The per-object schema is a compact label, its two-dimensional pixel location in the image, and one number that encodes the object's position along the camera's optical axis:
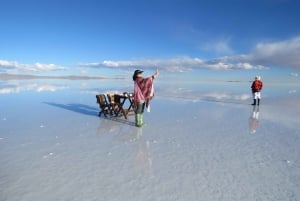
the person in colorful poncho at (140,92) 7.91
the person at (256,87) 13.28
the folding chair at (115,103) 9.25
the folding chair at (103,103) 9.50
